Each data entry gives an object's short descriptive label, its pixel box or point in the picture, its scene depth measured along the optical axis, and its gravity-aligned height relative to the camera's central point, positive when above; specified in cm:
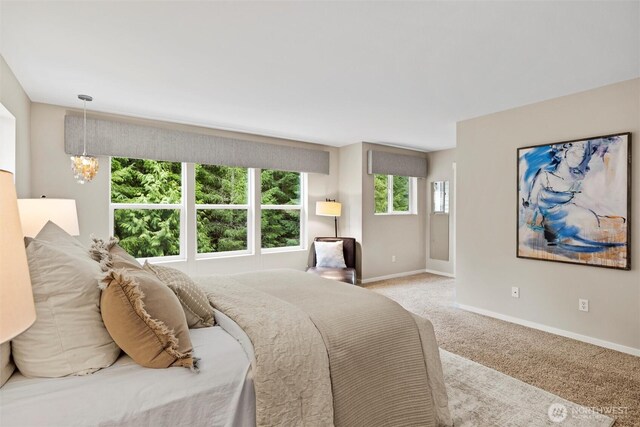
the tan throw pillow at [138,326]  127 -44
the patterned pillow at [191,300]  176 -48
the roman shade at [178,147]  374 +87
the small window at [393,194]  613 +34
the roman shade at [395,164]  563 +86
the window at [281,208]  525 +6
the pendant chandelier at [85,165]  341 +50
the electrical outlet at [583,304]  319 -91
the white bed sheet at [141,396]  107 -65
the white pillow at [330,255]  524 -69
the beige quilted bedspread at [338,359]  142 -72
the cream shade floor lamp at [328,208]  545 +6
